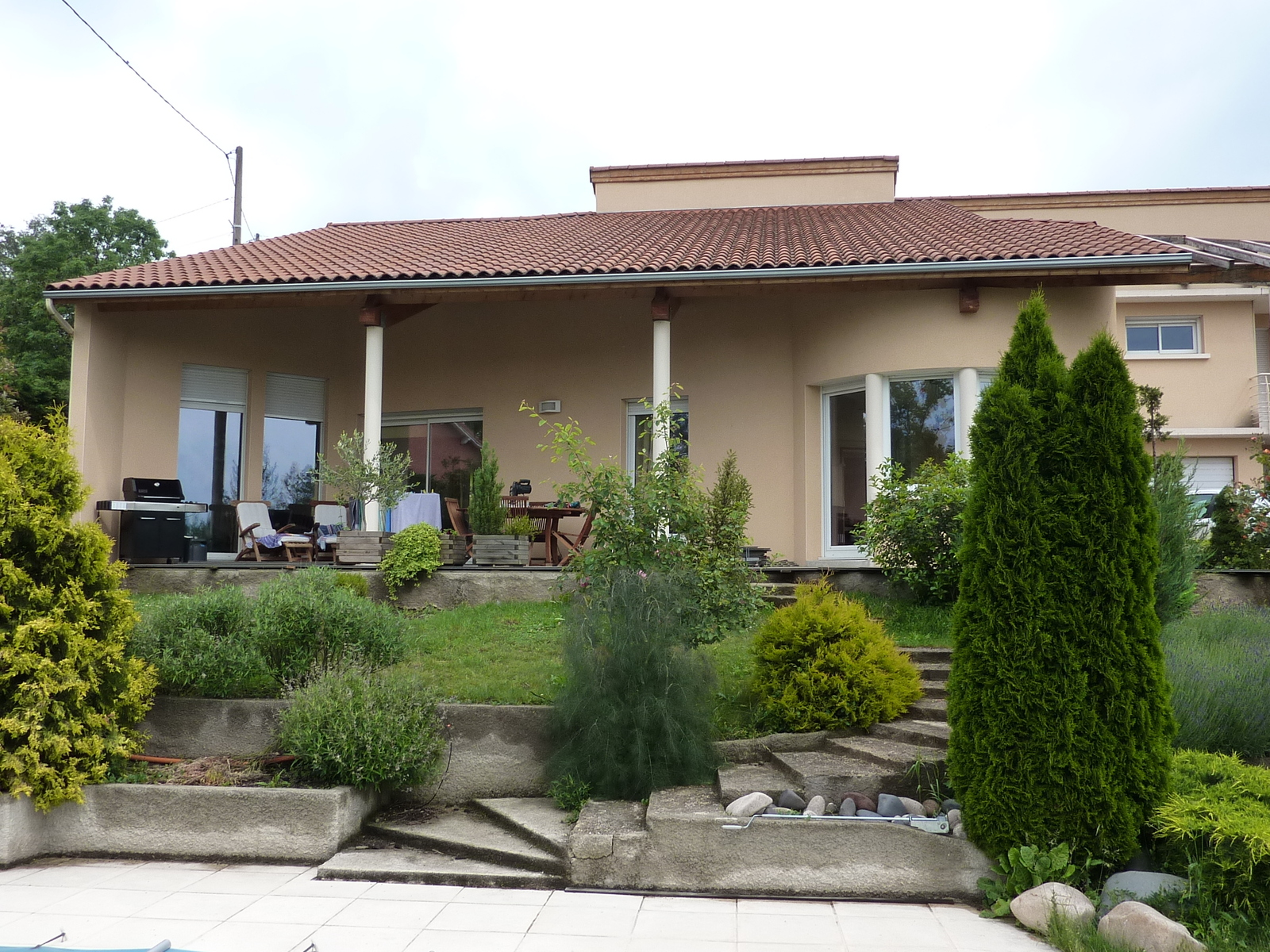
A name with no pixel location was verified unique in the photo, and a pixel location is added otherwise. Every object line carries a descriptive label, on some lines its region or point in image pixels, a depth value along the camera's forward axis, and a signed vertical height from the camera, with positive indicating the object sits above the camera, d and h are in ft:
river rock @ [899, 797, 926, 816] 16.72 -5.18
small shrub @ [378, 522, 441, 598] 30.45 -1.31
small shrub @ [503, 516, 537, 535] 32.37 -0.27
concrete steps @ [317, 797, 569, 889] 16.43 -6.20
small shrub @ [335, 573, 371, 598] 27.89 -1.96
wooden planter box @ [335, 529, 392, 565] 31.50 -1.01
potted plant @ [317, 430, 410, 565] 31.58 +1.20
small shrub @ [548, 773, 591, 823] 18.52 -5.54
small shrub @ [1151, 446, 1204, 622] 23.11 -0.57
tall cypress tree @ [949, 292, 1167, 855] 14.75 -1.53
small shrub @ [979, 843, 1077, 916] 14.46 -5.51
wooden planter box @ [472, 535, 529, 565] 31.78 -1.11
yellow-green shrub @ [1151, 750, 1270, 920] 12.96 -4.47
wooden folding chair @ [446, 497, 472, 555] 33.42 -0.06
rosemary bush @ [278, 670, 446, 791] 18.37 -4.30
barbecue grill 32.81 -0.12
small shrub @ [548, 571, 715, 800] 18.30 -3.77
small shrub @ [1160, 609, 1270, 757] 17.57 -3.37
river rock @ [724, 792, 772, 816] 16.33 -5.04
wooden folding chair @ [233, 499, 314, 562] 34.53 -0.79
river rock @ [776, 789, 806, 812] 16.67 -5.05
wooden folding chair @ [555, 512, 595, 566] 31.71 -0.77
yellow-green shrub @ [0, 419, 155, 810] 17.43 -2.38
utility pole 73.51 +25.11
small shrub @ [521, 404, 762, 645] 22.18 -0.52
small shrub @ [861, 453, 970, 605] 27.45 -0.26
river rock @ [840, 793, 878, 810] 16.96 -5.15
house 32.19 +7.16
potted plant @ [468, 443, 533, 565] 31.81 -0.16
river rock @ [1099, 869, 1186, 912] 13.78 -5.45
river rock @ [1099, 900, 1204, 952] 12.49 -5.60
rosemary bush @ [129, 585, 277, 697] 20.74 -2.97
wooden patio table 32.37 +0.19
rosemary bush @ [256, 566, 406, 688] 21.66 -2.73
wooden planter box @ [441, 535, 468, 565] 31.42 -1.08
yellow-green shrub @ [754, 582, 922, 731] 19.76 -3.26
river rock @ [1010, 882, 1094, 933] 13.66 -5.71
